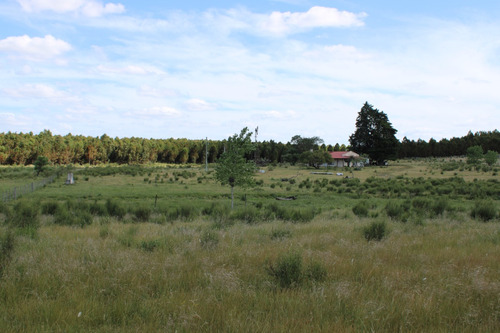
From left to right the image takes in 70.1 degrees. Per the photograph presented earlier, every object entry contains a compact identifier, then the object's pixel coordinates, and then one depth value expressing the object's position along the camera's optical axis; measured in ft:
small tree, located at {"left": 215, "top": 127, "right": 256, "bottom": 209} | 82.23
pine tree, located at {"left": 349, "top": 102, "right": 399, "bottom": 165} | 280.92
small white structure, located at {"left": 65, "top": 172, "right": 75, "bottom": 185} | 149.12
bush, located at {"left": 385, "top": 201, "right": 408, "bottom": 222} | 50.27
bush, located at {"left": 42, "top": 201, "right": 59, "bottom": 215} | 63.10
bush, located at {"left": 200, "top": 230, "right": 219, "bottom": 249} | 26.32
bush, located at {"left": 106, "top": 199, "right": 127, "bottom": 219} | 62.22
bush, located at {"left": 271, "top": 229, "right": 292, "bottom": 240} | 31.59
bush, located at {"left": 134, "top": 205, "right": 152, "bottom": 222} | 56.39
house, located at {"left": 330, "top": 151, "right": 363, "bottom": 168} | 299.58
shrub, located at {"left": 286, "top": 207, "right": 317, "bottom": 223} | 51.55
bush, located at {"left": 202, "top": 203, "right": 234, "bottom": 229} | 41.75
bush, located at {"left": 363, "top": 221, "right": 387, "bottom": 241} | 31.14
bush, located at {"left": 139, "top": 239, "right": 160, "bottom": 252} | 25.92
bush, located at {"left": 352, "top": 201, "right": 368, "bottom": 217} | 62.90
